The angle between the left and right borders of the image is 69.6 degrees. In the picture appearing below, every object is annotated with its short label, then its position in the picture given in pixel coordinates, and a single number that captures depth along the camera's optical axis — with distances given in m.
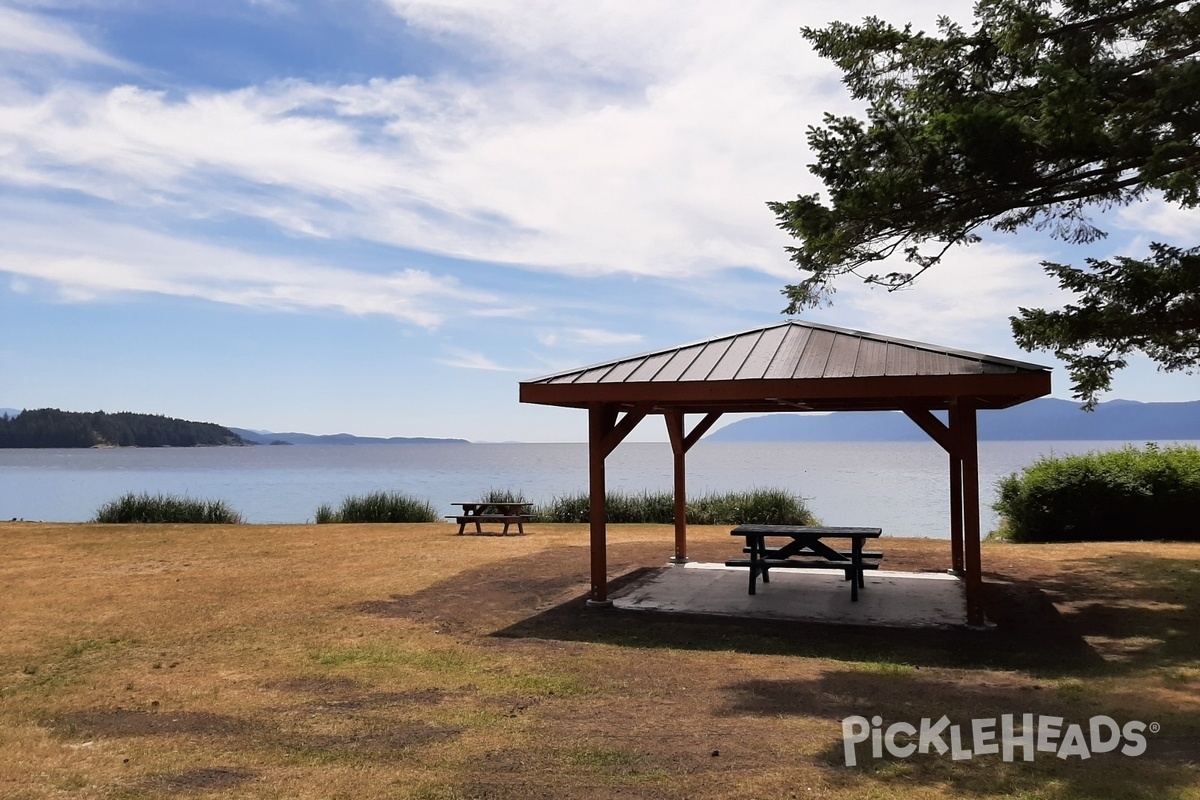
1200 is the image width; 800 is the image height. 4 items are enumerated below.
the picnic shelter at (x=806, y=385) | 7.27
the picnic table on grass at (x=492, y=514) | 15.51
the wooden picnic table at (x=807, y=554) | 8.86
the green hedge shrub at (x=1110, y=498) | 13.98
